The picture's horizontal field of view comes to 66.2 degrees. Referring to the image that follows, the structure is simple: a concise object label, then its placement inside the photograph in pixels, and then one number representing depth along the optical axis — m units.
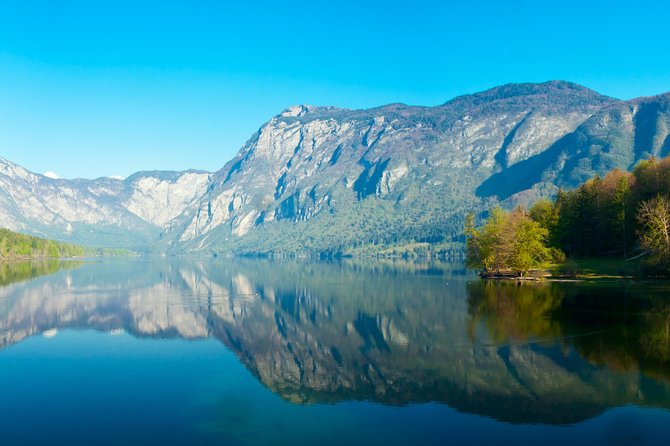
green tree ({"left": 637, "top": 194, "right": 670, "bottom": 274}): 100.31
